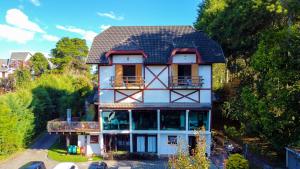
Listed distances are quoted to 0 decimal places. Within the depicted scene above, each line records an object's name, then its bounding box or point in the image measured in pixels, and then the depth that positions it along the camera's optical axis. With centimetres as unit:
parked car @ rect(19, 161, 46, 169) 2188
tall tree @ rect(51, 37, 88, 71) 8000
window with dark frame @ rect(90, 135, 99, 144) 2975
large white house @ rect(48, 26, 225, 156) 2828
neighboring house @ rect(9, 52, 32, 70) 8562
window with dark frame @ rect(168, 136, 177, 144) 2938
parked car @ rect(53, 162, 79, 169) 2254
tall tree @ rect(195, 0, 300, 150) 2314
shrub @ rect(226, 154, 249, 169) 2198
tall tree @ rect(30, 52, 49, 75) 7906
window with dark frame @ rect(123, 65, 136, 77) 2875
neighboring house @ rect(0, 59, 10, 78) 8208
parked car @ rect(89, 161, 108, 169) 2291
